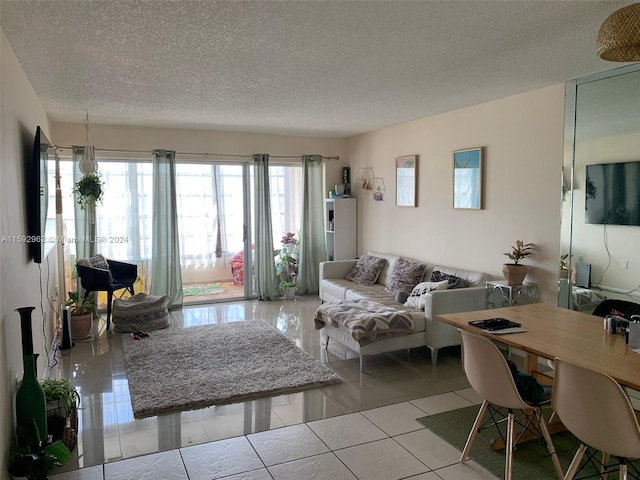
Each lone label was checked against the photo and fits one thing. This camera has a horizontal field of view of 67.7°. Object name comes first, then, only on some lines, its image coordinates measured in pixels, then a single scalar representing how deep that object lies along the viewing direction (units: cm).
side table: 439
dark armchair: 555
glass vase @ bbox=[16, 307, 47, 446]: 258
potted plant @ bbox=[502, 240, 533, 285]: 432
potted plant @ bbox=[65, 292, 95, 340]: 522
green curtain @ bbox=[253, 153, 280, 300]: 708
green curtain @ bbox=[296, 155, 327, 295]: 748
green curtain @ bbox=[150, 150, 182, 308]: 649
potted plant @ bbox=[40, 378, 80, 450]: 286
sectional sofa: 435
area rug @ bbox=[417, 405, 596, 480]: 268
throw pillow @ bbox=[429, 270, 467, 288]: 483
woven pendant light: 212
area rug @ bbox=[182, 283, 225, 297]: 790
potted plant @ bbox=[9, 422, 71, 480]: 246
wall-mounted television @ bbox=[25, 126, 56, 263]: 328
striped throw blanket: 420
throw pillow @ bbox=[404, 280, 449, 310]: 466
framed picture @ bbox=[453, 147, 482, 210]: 499
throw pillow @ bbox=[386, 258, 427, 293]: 555
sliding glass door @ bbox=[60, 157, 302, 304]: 648
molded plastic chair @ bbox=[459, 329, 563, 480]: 240
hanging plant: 530
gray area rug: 369
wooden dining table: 219
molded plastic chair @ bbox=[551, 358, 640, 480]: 190
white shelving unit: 743
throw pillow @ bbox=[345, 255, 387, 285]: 634
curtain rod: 623
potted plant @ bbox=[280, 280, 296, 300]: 729
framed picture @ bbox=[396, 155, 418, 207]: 606
